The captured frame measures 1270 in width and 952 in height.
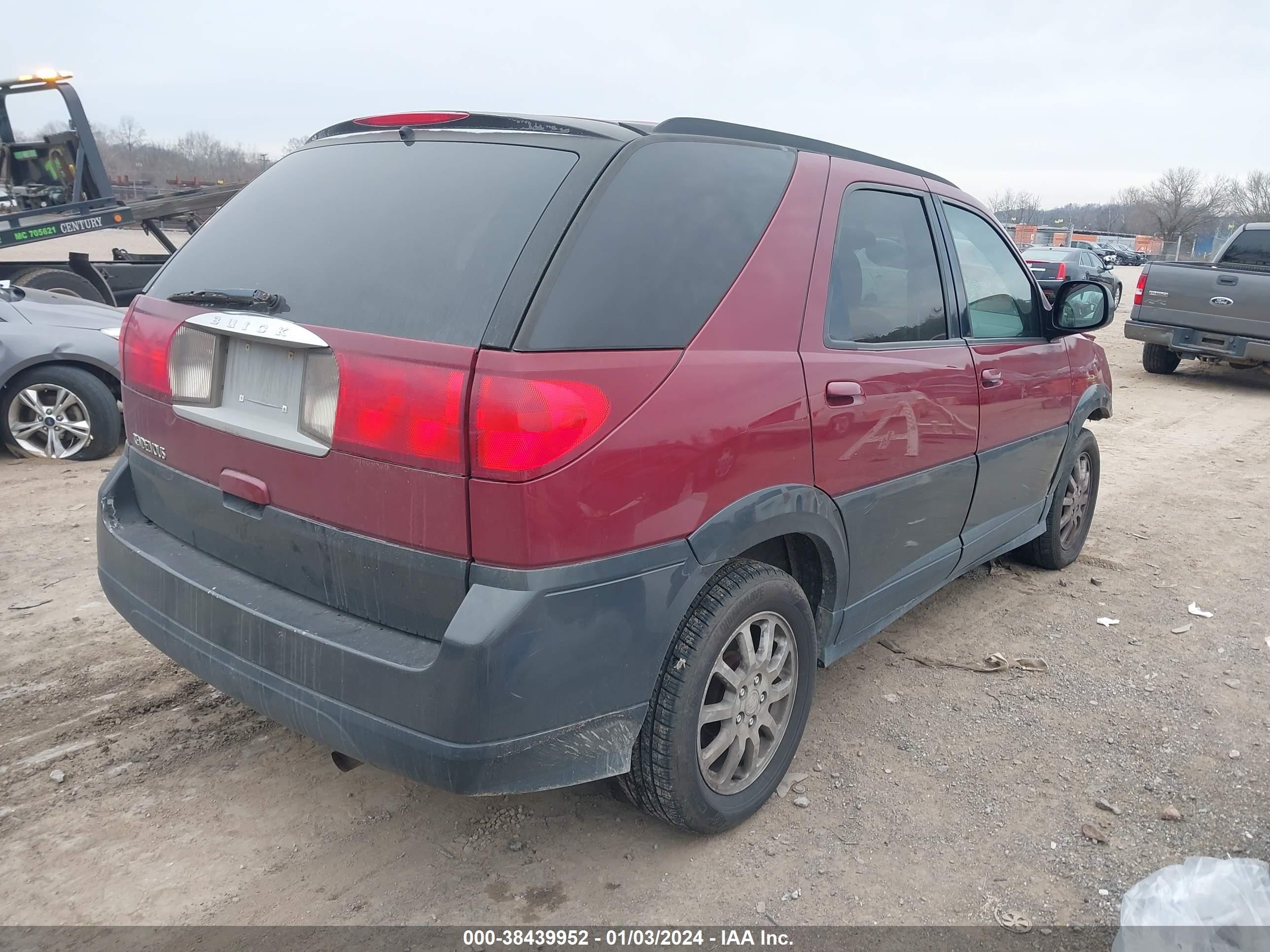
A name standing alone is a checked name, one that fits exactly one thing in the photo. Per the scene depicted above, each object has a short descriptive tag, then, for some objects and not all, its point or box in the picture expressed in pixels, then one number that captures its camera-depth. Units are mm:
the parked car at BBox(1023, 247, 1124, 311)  19438
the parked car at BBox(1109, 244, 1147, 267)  53500
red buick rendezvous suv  2008
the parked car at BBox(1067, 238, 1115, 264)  47062
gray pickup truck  10414
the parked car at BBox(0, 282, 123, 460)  6211
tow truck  11102
